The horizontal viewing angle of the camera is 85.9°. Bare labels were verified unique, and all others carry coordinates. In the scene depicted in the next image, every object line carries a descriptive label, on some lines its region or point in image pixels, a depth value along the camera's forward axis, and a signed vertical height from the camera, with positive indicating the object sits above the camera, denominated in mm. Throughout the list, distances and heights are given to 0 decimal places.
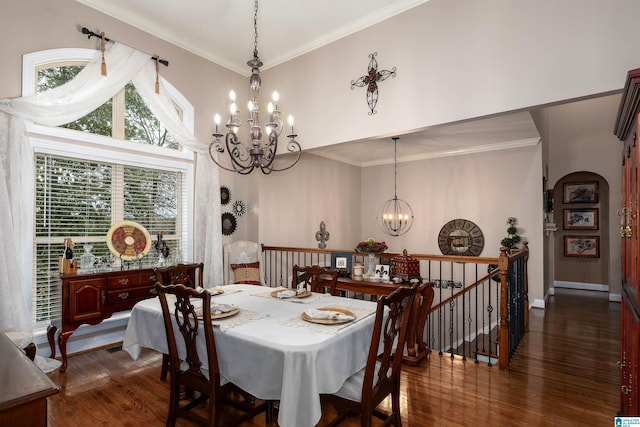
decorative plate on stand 3656 -259
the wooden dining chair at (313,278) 3100 -570
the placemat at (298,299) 2711 -658
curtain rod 3588 +1946
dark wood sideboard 3168 -787
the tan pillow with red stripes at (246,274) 4848 -804
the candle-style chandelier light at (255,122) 2811 +807
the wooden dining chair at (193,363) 1941 -884
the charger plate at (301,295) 2819 -639
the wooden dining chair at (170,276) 2902 -526
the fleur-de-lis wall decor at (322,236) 6672 -359
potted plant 5656 -294
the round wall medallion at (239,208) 5152 +141
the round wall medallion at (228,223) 4980 -88
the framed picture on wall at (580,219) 7246 -5
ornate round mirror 6402 -385
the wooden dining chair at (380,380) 1793 -935
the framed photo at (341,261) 4126 -525
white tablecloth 1679 -750
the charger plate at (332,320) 2062 -626
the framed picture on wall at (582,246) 7297 -597
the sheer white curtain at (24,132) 2982 +900
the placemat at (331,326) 1987 -641
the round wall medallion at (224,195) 4926 +318
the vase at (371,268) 3933 -578
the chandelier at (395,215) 7320 +62
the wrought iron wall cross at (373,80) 3999 +1627
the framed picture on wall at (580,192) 7105 +569
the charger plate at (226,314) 2172 -626
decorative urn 3682 -538
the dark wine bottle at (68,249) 3277 -314
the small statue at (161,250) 4012 -387
